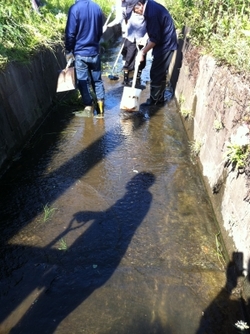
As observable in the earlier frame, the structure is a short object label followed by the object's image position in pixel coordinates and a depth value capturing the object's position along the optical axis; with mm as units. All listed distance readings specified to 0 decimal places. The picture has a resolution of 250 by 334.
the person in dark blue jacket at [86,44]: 4645
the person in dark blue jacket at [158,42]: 5004
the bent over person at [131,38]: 6266
